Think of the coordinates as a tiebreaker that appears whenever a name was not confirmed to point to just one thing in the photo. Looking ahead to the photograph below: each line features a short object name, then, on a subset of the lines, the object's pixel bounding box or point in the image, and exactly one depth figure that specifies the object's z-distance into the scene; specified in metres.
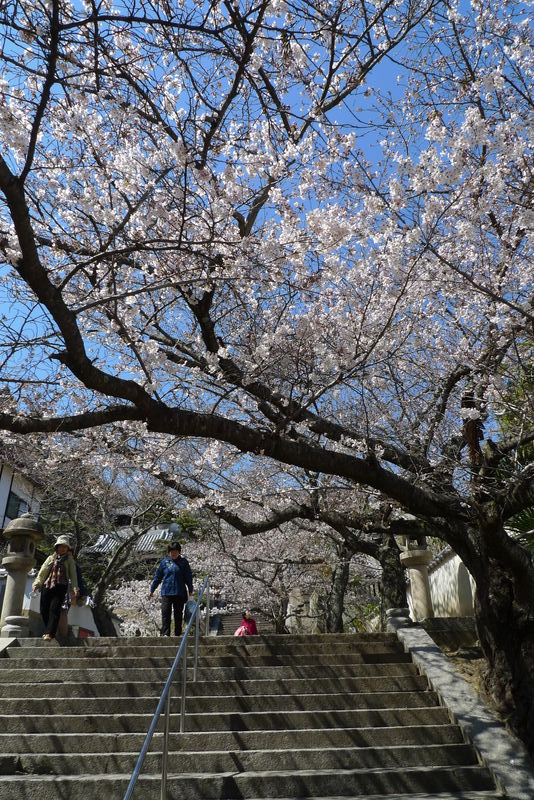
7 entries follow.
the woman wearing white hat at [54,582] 8.45
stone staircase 5.14
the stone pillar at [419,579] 9.55
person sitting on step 11.32
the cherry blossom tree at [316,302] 4.98
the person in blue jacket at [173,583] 9.36
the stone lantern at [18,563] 9.04
